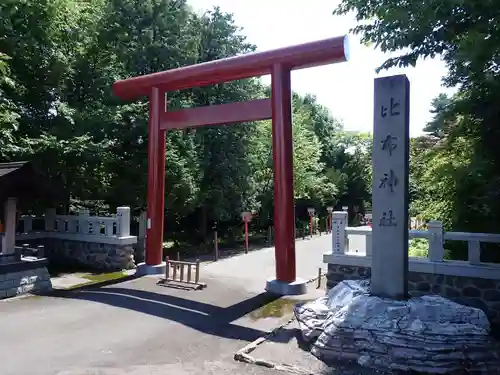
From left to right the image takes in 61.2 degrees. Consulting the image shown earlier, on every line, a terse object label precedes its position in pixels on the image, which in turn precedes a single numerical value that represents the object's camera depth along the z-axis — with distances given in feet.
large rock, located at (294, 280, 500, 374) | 18.03
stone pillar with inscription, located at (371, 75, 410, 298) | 21.98
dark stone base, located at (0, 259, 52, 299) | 30.86
